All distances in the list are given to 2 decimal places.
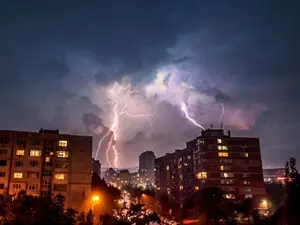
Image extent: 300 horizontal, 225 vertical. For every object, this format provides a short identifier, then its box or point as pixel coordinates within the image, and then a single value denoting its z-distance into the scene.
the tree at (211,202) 58.41
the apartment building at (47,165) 53.91
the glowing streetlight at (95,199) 59.83
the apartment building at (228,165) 80.38
